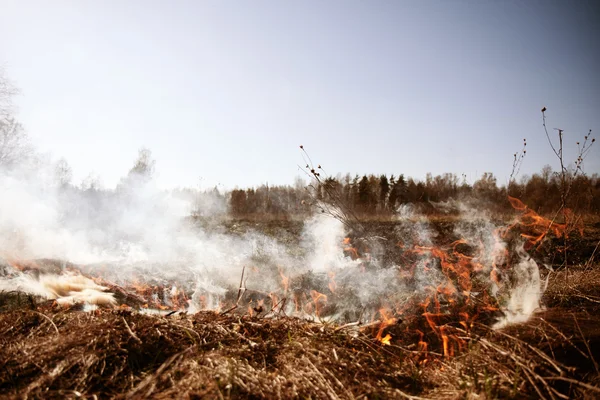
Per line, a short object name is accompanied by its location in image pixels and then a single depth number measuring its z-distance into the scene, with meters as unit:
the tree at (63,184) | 28.04
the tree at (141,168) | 31.92
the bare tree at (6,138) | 13.06
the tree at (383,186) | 30.01
